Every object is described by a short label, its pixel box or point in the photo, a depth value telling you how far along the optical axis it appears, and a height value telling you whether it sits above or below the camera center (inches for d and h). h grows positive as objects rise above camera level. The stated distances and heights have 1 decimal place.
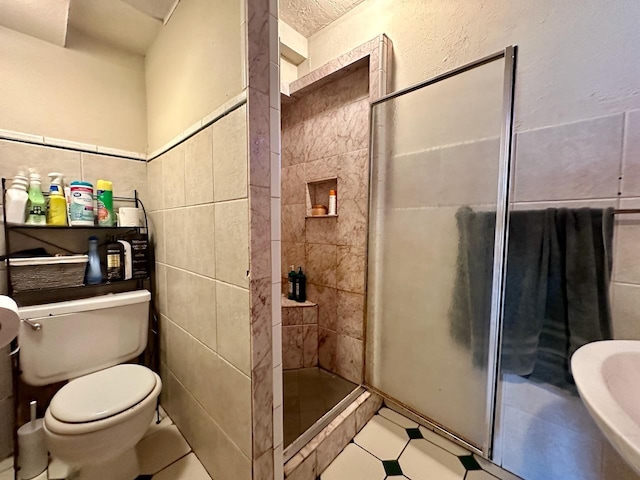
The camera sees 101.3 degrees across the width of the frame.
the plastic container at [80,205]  45.6 +3.6
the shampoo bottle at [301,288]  80.0 -18.9
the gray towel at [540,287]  35.3 -9.1
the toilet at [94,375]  35.2 -25.4
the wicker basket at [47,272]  41.4 -7.7
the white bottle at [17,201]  41.3 +4.0
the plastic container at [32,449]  41.3 -35.6
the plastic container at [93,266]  48.0 -7.6
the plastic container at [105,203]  49.3 +4.2
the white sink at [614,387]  17.5 -13.6
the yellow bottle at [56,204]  44.8 +3.7
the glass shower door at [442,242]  42.8 -3.0
